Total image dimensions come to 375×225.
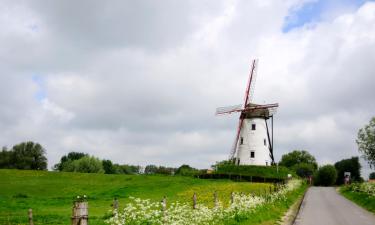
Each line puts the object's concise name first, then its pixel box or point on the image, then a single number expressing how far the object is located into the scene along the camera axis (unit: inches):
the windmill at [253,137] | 3203.7
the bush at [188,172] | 3373.0
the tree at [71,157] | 6307.1
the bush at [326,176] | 5206.7
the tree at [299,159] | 7760.8
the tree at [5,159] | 5157.5
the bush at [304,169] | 6835.6
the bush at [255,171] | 3053.6
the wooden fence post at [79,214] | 374.9
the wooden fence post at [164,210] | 569.6
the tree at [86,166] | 4571.9
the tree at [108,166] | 6097.4
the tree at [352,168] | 6095.0
